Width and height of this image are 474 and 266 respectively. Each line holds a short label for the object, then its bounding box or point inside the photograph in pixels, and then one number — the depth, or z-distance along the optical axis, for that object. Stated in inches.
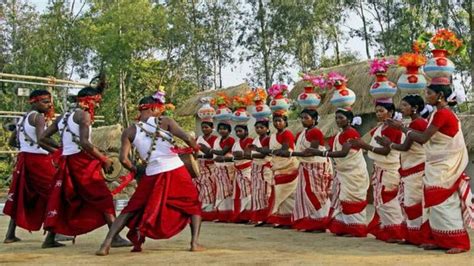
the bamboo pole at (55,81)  637.9
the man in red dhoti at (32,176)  334.3
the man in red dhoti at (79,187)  304.2
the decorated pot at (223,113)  458.0
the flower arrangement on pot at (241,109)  444.1
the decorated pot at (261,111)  424.5
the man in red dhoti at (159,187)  284.2
